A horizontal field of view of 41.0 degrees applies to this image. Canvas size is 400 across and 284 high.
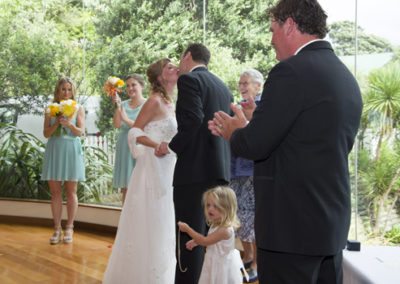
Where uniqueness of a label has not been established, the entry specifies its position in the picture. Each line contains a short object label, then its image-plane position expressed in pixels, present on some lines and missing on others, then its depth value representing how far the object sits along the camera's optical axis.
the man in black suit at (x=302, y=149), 1.54
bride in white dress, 3.41
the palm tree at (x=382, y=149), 3.93
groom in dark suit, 2.69
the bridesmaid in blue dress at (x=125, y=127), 5.15
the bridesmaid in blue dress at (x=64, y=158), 5.19
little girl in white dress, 2.70
